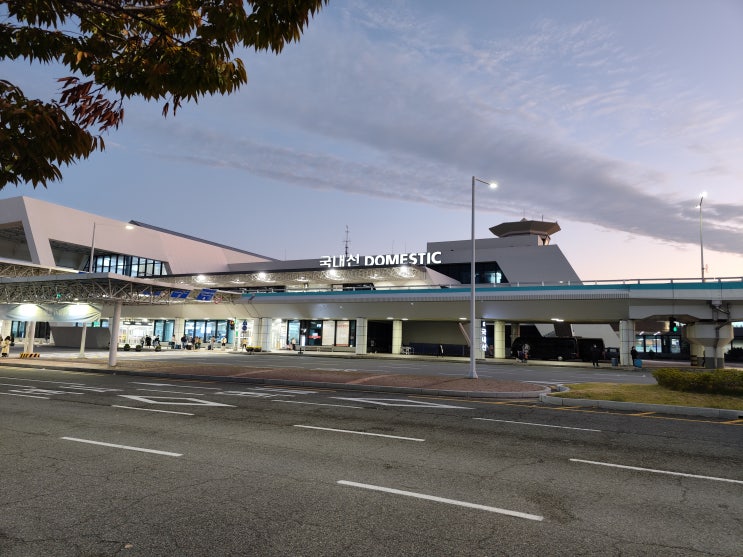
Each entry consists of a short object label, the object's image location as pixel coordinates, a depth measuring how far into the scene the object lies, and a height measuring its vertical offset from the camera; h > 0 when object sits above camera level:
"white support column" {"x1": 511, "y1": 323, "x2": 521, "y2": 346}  56.61 +0.61
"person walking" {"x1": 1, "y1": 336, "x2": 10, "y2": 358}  36.53 -2.47
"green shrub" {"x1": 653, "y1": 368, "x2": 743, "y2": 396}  16.31 -1.34
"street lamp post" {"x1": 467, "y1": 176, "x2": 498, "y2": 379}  23.47 +2.06
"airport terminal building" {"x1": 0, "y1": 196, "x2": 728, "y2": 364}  49.38 +4.18
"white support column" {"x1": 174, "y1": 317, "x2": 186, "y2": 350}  63.50 -0.75
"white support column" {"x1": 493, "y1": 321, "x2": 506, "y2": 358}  51.62 -0.64
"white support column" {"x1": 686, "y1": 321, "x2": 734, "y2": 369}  38.38 +0.40
